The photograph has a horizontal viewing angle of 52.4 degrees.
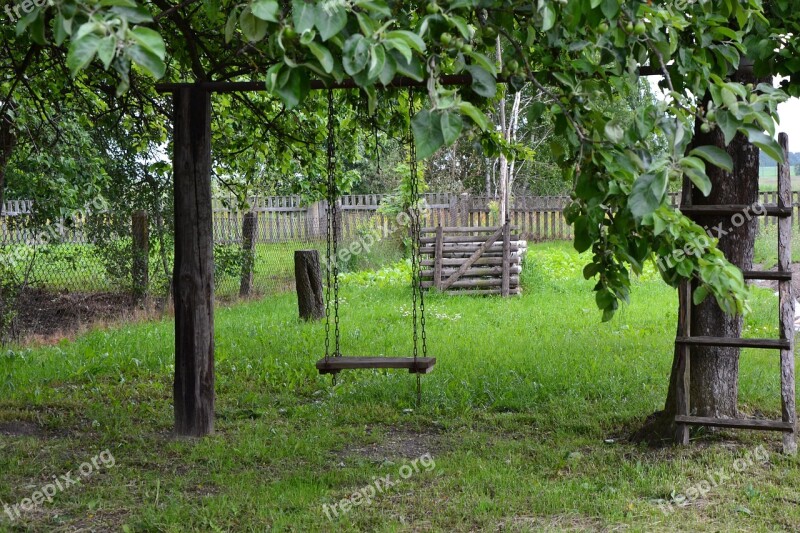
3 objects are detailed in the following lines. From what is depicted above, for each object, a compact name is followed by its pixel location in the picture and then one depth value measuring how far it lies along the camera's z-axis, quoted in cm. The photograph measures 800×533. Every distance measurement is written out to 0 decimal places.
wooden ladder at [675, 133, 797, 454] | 551
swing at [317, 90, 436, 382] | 657
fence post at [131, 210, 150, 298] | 1202
